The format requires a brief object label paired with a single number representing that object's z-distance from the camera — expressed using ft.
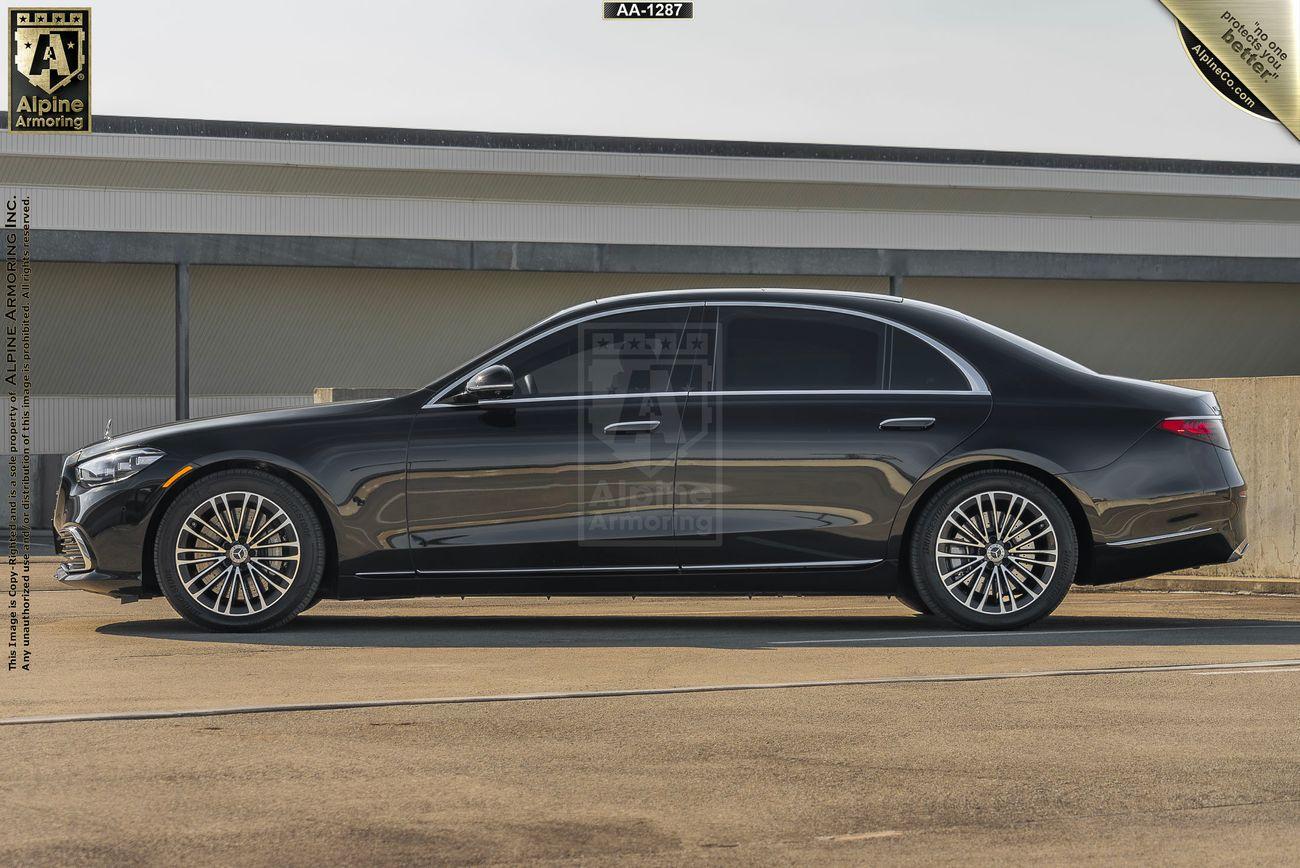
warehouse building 97.30
